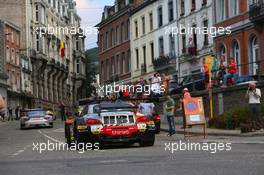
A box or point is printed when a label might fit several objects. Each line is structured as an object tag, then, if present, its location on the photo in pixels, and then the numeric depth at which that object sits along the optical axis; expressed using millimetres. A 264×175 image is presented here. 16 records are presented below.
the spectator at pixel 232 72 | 33344
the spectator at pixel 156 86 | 43469
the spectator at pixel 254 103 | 25517
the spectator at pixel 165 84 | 43125
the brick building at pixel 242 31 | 40781
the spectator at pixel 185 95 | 25744
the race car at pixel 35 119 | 45312
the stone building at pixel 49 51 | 88438
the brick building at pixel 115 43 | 73750
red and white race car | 19875
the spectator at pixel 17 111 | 73938
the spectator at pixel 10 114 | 74125
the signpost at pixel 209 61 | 31141
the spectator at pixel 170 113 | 27900
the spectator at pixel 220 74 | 35753
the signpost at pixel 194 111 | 25450
